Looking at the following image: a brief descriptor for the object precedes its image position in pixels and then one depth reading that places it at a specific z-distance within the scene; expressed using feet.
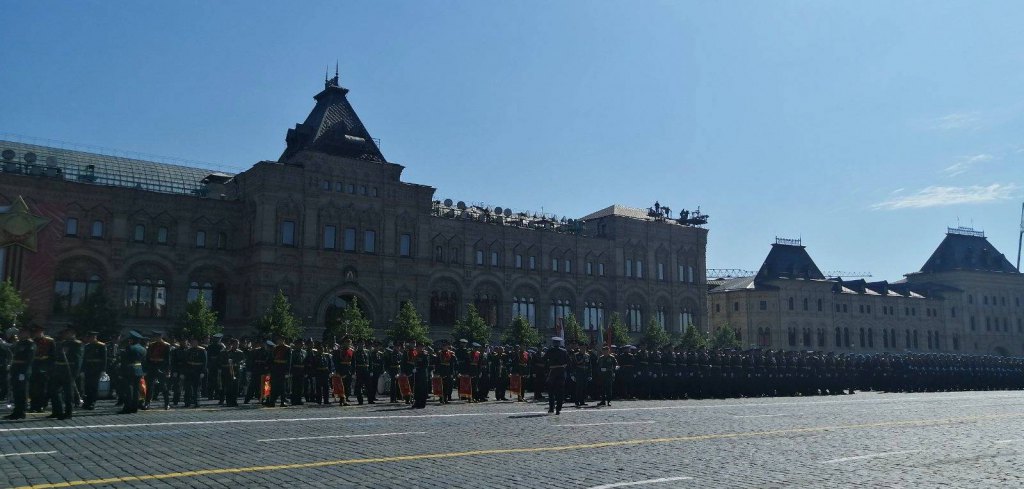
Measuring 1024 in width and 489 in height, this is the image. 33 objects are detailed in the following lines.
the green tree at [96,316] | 153.99
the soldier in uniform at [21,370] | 55.16
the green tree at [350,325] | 164.66
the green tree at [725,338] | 250.16
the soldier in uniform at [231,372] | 74.43
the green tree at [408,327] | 171.42
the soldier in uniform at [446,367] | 84.94
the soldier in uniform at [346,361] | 81.30
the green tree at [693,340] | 229.04
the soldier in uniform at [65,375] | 55.16
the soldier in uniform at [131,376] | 61.82
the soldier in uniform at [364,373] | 80.53
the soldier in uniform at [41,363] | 56.75
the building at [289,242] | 162.71
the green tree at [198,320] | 154.81
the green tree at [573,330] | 198.29
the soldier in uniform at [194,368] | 71.00
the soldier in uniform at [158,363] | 68.13
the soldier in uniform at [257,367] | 78.48
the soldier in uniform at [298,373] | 75.87
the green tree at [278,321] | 158.20
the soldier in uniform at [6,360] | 64.69
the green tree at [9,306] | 136.46
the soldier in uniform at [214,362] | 78.06
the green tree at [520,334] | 191.11
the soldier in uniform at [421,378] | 74.90
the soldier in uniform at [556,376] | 70.58
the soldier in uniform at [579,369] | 79.82
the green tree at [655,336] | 221.29
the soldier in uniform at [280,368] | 73.87
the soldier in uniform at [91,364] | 64.34
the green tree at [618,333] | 208.03
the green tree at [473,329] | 183.93
